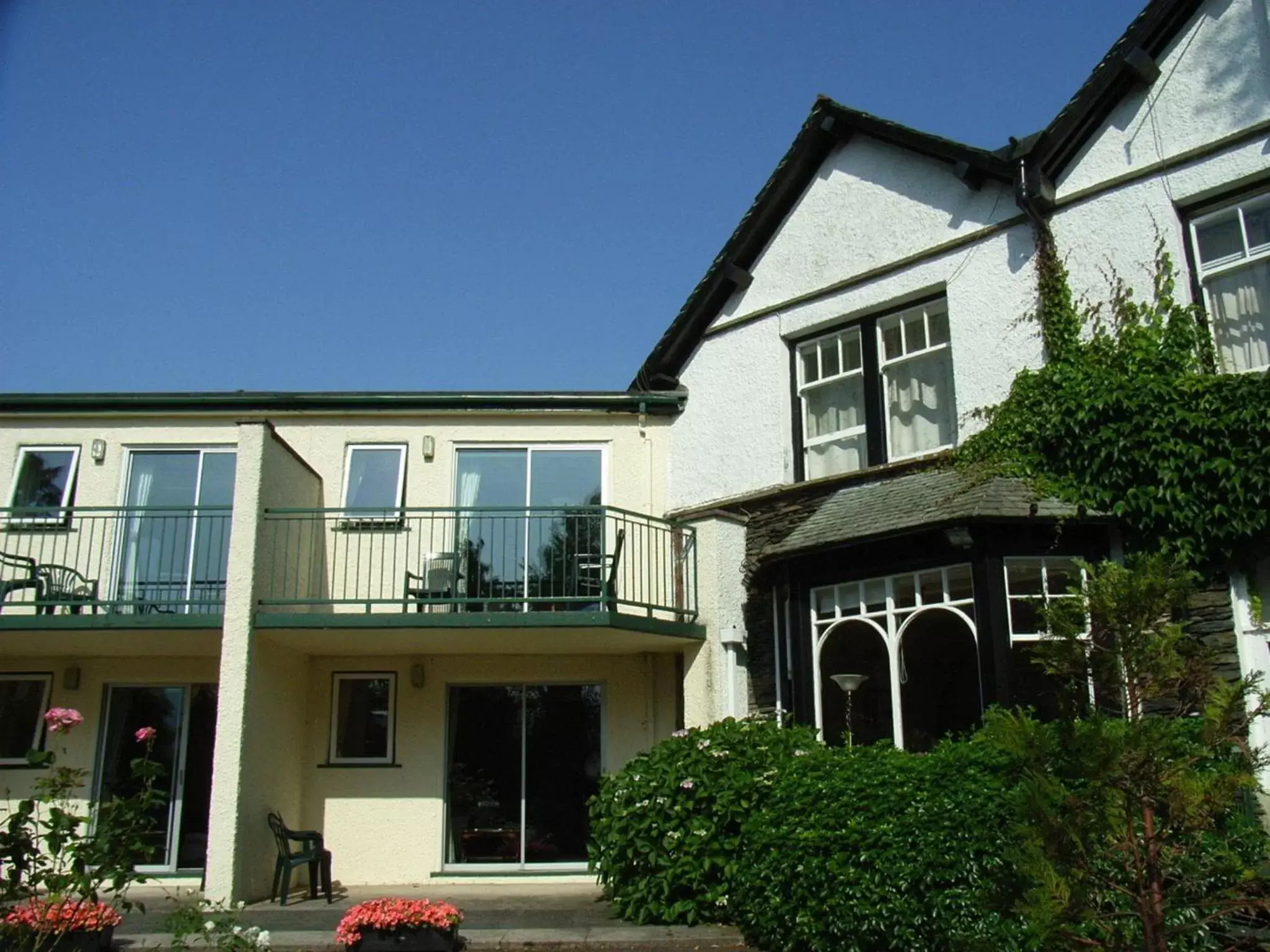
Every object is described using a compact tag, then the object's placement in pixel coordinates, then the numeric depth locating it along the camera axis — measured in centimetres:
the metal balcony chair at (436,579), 1429
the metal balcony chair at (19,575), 1379
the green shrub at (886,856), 887
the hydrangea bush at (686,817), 1070
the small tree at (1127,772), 575
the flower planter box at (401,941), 918
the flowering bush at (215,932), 737
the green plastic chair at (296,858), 1251
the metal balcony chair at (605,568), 1319
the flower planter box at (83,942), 905
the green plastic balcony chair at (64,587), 1430
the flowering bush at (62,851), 692
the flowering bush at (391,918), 920
